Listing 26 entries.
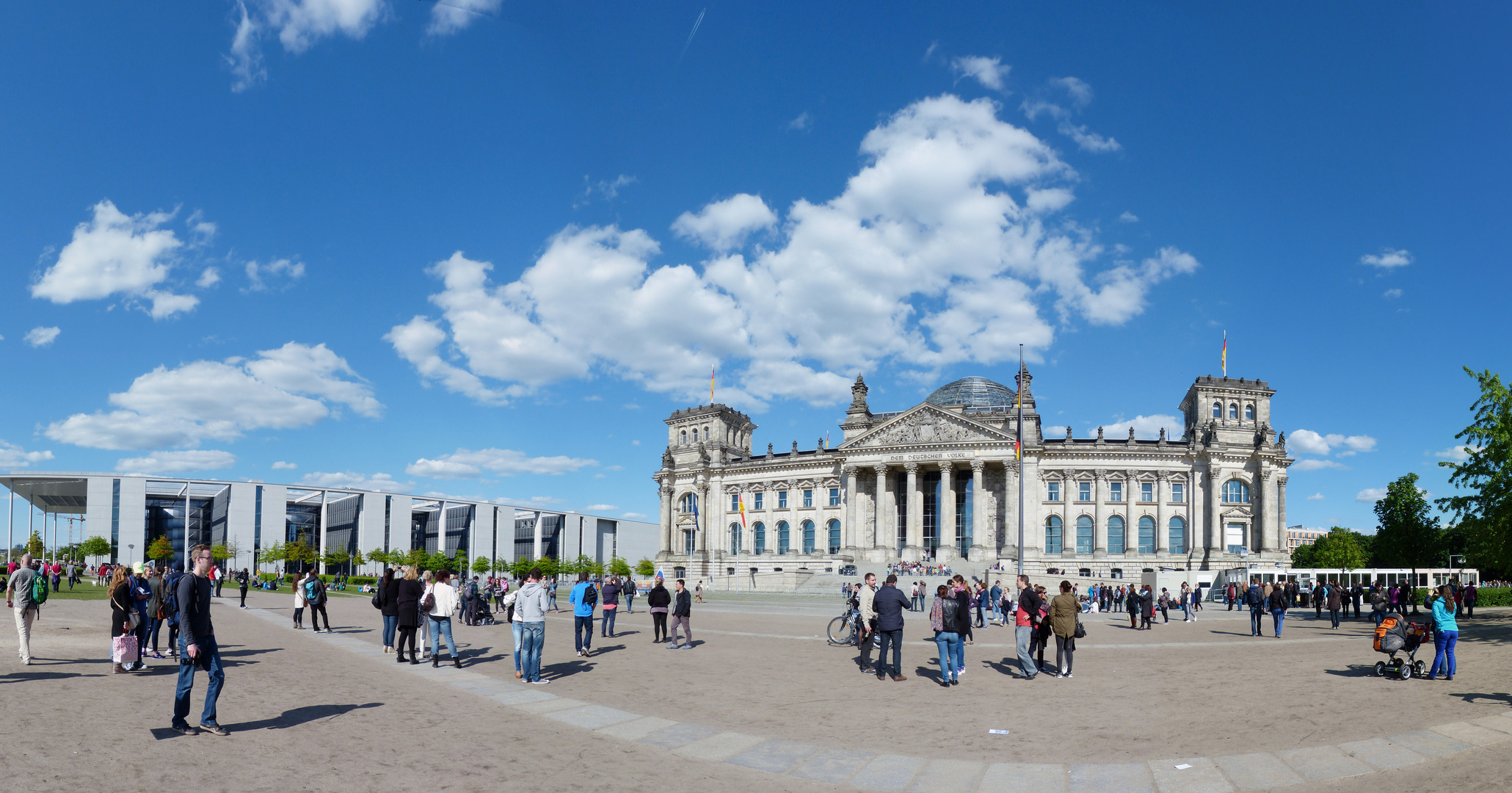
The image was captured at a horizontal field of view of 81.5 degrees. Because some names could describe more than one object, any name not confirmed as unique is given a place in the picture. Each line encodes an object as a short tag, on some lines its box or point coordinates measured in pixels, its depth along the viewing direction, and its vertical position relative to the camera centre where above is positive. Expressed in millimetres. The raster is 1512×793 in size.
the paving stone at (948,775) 8938 -3292
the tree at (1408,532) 73812 -5400
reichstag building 78500 -2632
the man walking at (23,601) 15312 -2558
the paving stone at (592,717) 11805 -3559
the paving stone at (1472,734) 10633 -3297
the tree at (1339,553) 96812 -9806
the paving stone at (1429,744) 10172 -3280
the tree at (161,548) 89706 -9685
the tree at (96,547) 91875 -9599
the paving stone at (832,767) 9227 -3309
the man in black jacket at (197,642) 9664 -2076
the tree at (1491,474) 31234 -174
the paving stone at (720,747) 10070 -3379
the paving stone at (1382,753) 9656 -3249
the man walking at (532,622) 15117 -2859
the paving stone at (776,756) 9594 -3341
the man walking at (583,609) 19672 -3348
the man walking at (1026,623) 17375 -3195
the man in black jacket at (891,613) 16438 -2807
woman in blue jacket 16438 -3012
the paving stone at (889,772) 9023 -3299
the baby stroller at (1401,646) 16734 -3419
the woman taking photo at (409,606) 17578 -2938
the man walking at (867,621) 17969 -3225
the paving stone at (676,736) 10664 -3438
